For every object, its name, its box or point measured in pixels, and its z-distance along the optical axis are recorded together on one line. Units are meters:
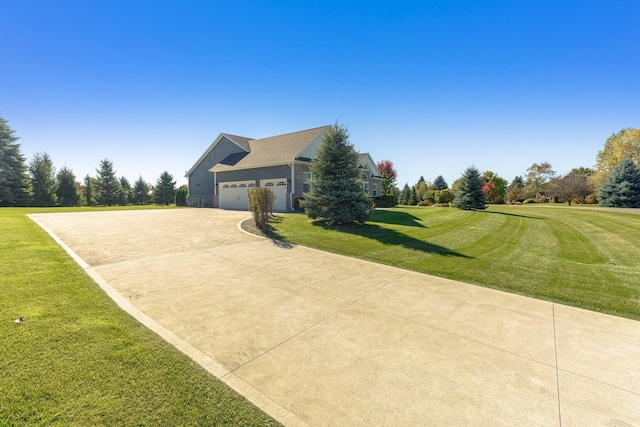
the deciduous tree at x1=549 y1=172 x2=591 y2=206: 41.08
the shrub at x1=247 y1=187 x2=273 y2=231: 12.25
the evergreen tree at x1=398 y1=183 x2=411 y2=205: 48.12
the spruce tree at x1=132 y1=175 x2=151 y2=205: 49.12
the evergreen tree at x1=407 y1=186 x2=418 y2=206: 47.29
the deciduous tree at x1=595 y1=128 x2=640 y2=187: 40.25
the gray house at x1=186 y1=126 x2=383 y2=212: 21.20
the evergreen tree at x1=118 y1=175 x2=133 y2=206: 46.03
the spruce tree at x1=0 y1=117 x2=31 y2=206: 30.92
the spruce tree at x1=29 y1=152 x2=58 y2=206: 34.31
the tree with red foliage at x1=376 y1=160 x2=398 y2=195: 47.00
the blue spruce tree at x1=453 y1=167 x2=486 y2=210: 26.81
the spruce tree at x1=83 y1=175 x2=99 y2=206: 41.30
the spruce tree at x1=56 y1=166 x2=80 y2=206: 37.56
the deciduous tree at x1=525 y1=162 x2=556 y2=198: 56.38
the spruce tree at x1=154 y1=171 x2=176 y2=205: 45.59
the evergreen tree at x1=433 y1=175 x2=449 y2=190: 55.59
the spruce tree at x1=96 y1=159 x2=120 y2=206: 44.31
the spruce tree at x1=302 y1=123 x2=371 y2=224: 14.02
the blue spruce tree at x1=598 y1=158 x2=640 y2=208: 28.97
